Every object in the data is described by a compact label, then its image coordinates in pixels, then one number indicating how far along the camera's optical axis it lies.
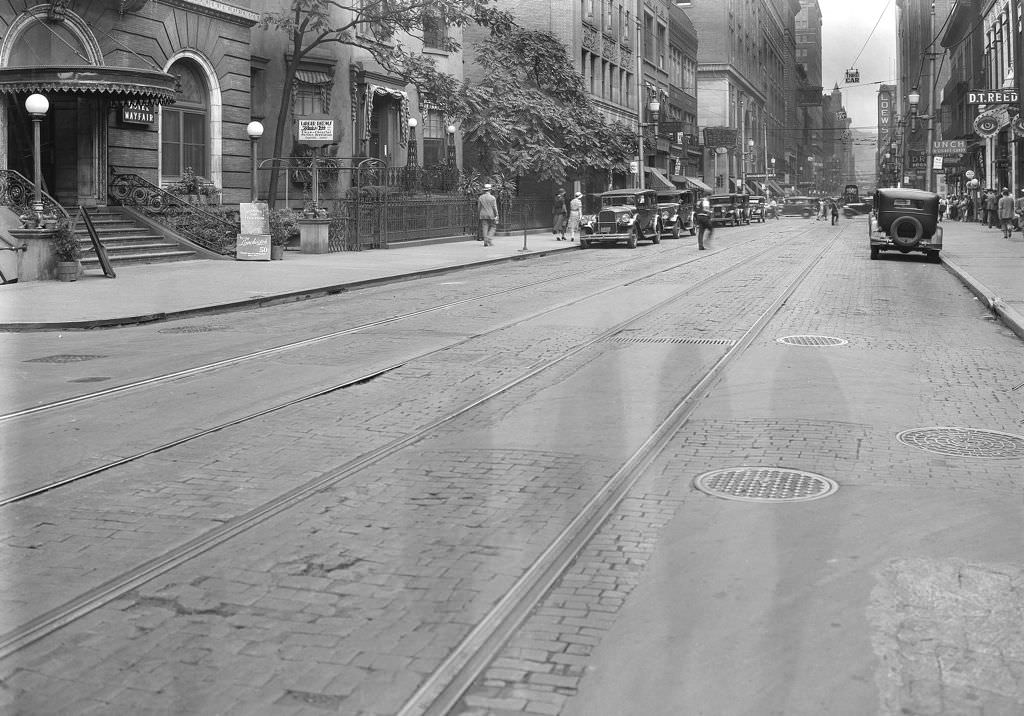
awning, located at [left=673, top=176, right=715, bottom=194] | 82.52
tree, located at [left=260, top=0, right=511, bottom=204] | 32.81
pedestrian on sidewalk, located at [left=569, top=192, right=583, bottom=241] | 42.56
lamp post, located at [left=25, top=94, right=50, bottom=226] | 21.34
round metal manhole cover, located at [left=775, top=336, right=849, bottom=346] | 13.39
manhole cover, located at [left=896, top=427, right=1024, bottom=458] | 7.86
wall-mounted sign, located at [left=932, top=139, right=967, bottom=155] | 60.38
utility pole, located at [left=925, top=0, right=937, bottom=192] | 65.21
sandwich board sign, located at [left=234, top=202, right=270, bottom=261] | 27.23
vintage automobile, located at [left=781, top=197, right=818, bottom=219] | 103.88
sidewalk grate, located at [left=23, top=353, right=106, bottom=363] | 12.59
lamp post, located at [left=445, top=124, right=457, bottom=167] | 42.38
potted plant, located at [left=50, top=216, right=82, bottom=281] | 21.59
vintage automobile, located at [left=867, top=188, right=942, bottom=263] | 29.38
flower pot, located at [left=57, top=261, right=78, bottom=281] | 21.56
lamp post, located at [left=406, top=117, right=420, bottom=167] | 41.25
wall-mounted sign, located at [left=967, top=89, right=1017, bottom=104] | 40.47
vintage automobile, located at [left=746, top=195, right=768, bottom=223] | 81.38
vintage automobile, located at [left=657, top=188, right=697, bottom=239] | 48.00
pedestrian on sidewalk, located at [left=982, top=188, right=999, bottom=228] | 52.75
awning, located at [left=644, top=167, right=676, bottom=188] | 71.94
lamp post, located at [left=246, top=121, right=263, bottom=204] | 27.92
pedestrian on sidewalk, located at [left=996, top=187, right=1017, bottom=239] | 40.88
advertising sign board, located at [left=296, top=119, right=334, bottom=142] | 29.41
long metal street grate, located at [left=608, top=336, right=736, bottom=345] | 13.48
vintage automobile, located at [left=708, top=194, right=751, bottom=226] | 68.36
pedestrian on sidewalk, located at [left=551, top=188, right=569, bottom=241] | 43.94
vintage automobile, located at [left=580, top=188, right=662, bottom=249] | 39.81
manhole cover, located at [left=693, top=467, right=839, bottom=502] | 6.75
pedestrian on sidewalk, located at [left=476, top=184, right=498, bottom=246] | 36.91
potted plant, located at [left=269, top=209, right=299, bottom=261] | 28.31
